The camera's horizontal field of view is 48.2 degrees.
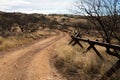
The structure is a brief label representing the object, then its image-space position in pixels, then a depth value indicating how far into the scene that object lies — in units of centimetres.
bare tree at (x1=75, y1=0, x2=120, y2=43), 806
